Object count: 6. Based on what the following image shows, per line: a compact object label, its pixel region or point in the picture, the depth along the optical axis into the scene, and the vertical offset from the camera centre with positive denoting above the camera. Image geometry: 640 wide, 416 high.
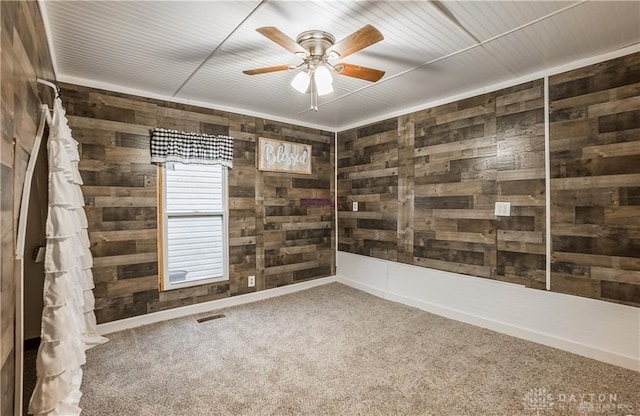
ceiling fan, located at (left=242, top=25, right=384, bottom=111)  1.95 +1.02
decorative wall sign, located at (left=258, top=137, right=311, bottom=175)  4.16 +0.73
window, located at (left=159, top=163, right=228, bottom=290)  3.47 -0.21
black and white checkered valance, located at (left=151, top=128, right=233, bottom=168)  3.33 +0.69
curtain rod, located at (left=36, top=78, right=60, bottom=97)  1.82 +0.78
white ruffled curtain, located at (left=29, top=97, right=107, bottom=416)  1.74 -0.58
